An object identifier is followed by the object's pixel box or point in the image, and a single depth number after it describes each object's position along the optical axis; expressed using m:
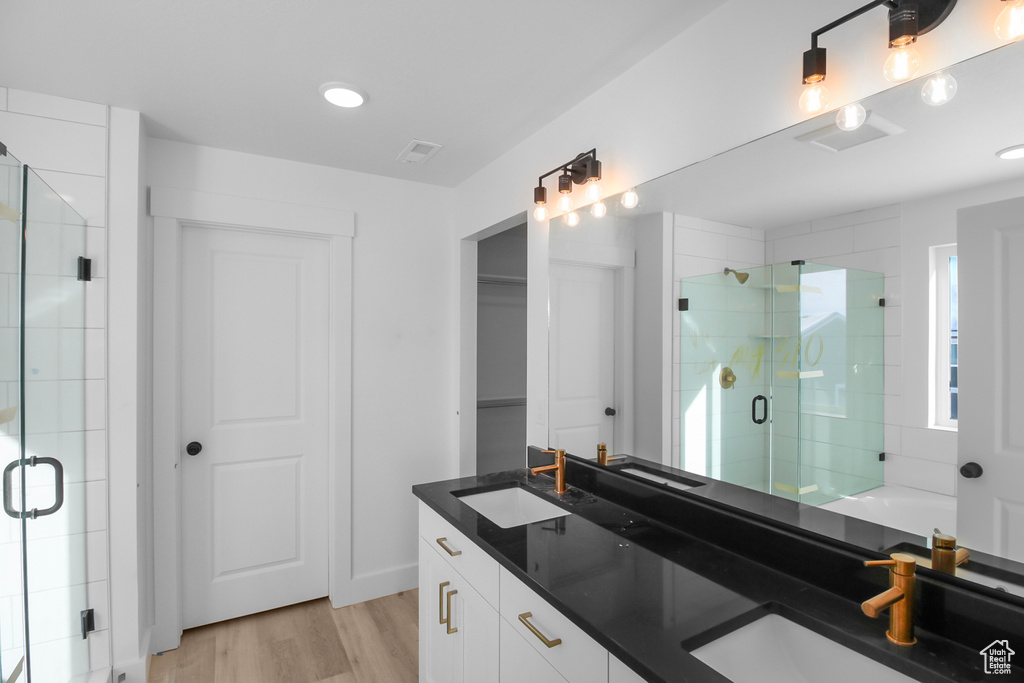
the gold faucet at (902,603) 0.92
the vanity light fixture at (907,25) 0.97
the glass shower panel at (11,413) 1.22
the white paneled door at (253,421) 2.51
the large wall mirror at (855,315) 0.94
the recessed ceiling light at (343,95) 1.87
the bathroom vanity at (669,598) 0.92
